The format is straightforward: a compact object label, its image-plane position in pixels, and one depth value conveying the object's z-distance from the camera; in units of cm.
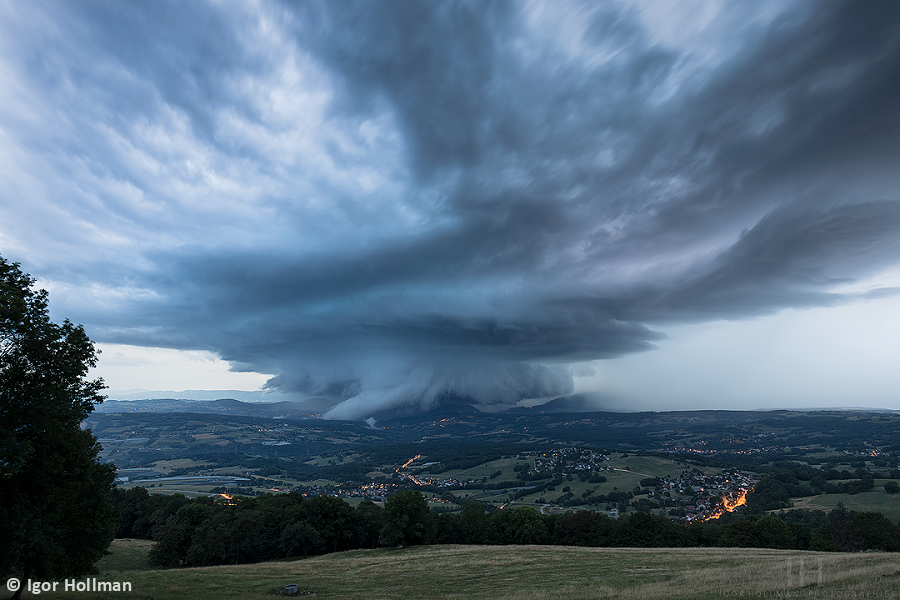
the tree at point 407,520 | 8169
